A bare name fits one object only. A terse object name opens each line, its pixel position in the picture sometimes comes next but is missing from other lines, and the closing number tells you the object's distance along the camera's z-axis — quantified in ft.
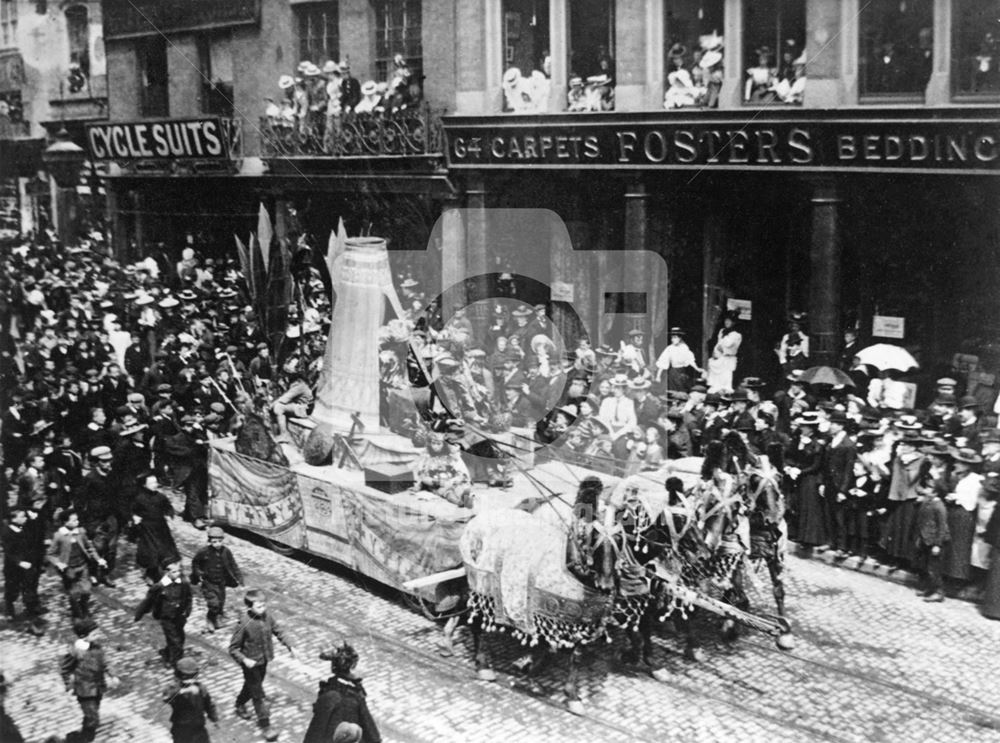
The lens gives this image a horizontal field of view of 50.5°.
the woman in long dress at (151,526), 36.96
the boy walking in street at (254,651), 29.30
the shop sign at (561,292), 58.54
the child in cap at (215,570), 33.73
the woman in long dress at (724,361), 54.85
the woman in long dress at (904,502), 37.55
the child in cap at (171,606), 31.83
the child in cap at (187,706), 26.27
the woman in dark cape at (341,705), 25.66
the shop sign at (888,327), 52.13
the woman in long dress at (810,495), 40.50
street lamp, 47.88
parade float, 29.96
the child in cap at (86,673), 28.66
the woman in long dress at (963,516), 35.76
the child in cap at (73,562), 34.60
